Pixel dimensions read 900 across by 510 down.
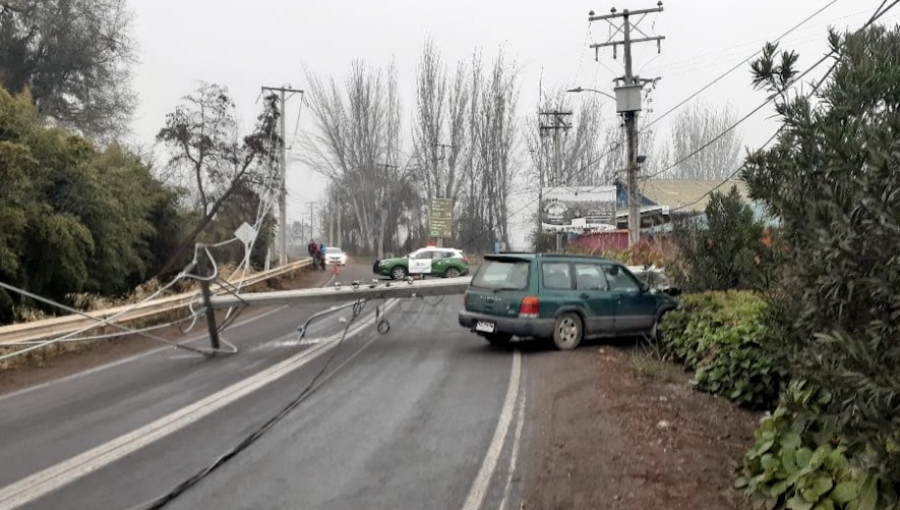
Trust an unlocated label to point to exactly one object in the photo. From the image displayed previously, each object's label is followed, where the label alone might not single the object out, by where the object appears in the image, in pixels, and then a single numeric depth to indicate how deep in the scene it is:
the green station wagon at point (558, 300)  12.14
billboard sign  46.56
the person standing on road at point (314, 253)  46.66
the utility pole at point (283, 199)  37.66
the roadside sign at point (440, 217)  58.22
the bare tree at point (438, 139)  59.88
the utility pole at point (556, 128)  47.00
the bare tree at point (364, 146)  60.78
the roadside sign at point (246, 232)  23.08
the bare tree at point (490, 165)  59.53
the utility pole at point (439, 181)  60.03
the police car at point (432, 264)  37.50
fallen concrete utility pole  12.82
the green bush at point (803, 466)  4.06
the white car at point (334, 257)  52.41
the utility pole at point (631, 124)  27.81
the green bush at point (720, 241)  10.99
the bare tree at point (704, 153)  64.56
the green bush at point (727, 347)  7.96
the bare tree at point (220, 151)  33.66
